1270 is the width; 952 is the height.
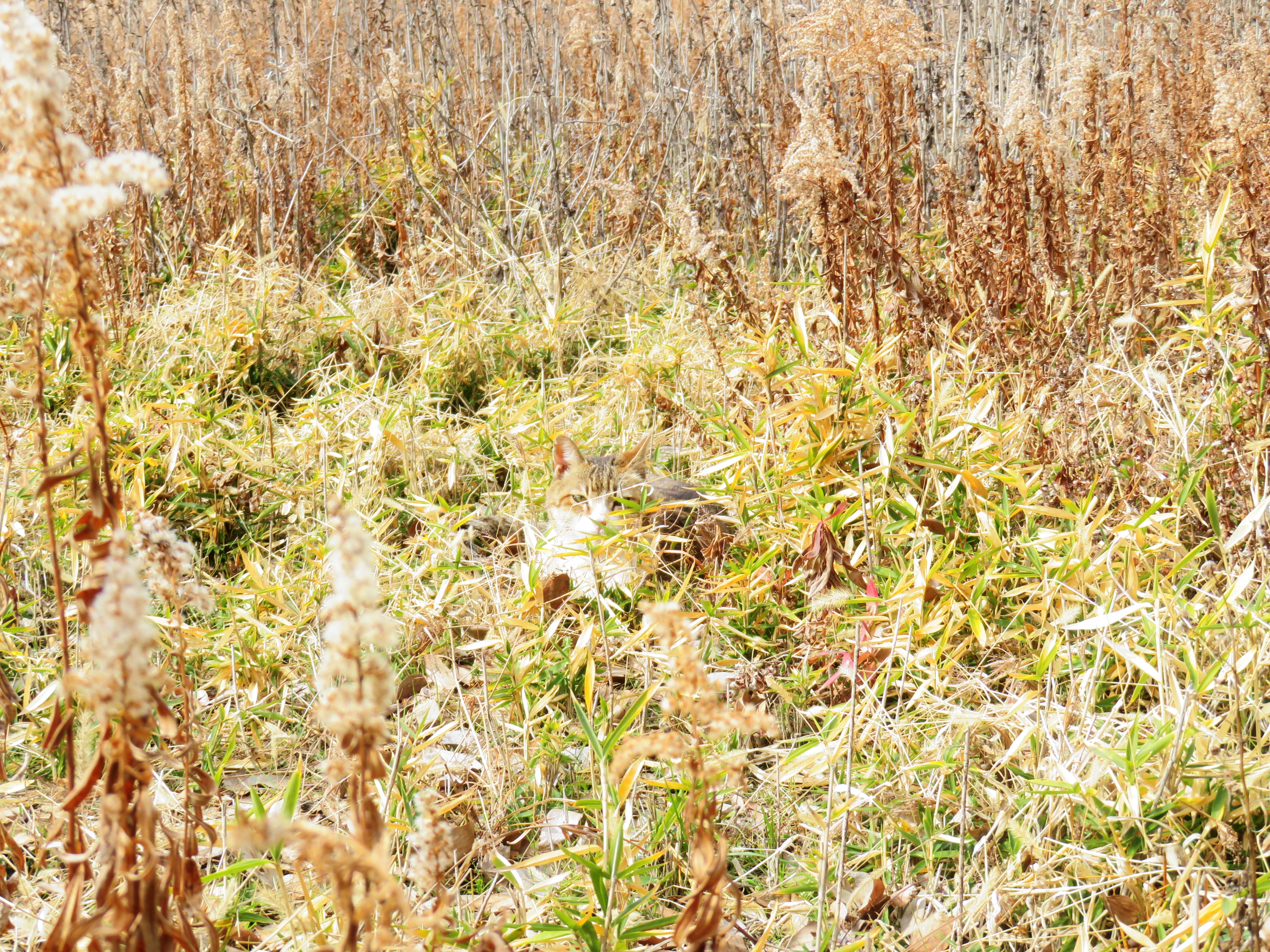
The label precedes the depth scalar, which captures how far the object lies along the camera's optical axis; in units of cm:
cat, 242
